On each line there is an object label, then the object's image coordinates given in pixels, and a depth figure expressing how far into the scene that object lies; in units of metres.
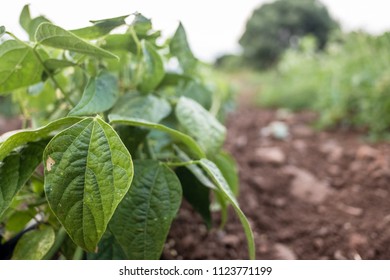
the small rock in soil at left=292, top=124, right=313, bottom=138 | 2.37
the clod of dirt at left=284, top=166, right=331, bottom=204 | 1.42
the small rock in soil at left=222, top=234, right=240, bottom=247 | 1.07
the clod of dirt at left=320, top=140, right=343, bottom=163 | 1.80
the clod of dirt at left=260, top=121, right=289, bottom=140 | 2.34
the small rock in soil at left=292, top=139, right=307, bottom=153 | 2.04
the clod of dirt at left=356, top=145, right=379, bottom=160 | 1.63
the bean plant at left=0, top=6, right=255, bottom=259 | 0.54
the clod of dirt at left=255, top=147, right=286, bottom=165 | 1.80
